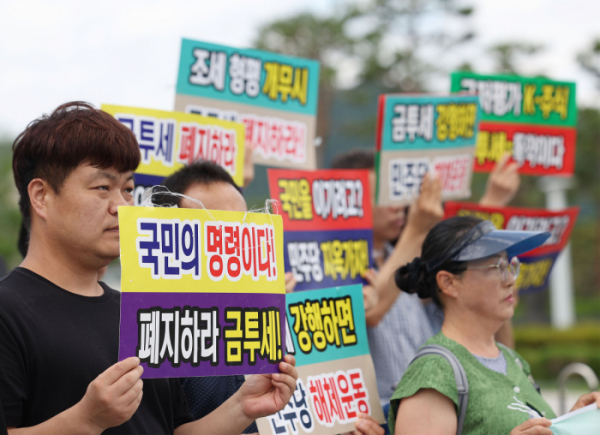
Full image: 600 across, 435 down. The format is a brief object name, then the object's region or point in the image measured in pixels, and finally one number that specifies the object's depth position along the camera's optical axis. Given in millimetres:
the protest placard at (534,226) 4113
